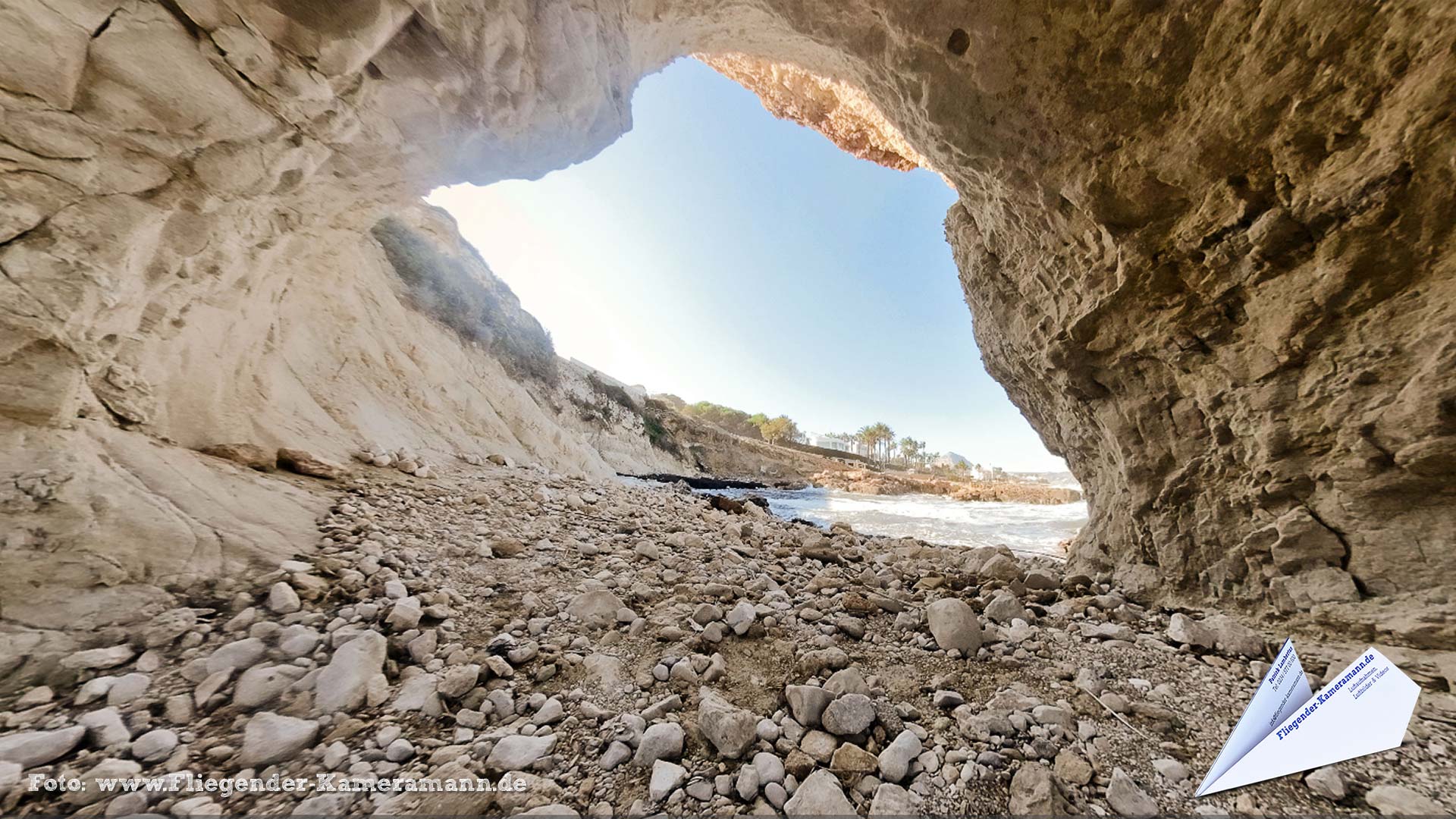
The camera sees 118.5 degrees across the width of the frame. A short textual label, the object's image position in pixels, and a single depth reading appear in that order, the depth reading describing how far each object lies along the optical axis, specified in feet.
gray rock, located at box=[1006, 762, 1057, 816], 4.84
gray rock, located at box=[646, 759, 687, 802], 4.99
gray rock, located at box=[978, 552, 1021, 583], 12.24
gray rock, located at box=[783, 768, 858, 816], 4.80
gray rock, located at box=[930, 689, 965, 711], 6.70
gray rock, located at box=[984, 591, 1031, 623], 9.78
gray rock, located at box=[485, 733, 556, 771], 5.29
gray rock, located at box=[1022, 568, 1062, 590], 11.64
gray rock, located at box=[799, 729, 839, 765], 5.61
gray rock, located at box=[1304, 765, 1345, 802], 4.89
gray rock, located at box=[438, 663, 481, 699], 6.48
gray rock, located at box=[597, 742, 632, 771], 5.41
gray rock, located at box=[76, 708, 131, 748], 5.21
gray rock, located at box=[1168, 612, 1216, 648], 8.59
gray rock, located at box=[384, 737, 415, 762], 5.34
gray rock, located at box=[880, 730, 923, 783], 5.27
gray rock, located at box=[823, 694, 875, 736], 5.96
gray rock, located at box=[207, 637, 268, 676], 6.58
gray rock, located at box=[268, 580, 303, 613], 7.98
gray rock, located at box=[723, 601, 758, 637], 8.76
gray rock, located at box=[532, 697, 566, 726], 6.06
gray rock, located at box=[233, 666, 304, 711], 6.10
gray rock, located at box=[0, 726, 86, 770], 4.79
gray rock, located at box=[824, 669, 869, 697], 6.73
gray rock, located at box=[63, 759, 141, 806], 4.53
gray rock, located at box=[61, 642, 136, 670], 6.30
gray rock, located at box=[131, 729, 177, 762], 5.11
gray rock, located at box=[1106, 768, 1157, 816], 4.85
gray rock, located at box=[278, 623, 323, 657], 7.04
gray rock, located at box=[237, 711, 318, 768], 5.16
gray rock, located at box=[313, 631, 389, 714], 6.09
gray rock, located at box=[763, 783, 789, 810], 4.97
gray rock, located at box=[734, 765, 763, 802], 5.01
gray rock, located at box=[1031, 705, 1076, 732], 6.14
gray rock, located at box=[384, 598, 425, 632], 7.98
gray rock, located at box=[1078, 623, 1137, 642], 8.95
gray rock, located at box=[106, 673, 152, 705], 5.88
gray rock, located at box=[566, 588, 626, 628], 8.92
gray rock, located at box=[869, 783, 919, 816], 4.81
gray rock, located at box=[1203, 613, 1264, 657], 8.27
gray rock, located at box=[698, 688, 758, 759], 5.62
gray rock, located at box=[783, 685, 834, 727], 6.19
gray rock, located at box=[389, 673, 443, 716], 6.12
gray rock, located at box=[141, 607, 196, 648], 6.98
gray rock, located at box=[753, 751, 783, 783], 5.21
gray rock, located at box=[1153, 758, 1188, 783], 5.29
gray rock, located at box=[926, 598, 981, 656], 8.39
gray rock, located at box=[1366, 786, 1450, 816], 4.70
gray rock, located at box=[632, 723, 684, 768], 5.50
